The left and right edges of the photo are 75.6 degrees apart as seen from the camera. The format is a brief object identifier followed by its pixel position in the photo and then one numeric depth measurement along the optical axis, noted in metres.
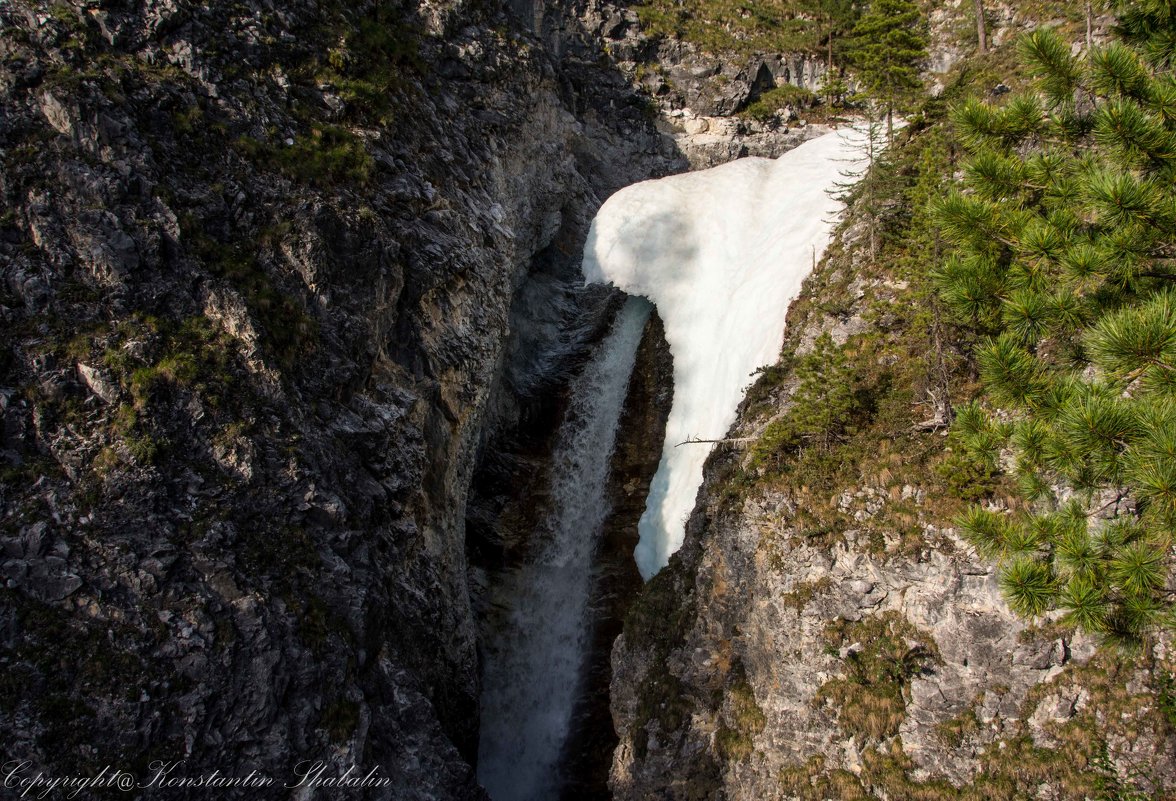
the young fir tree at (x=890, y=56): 22.53
